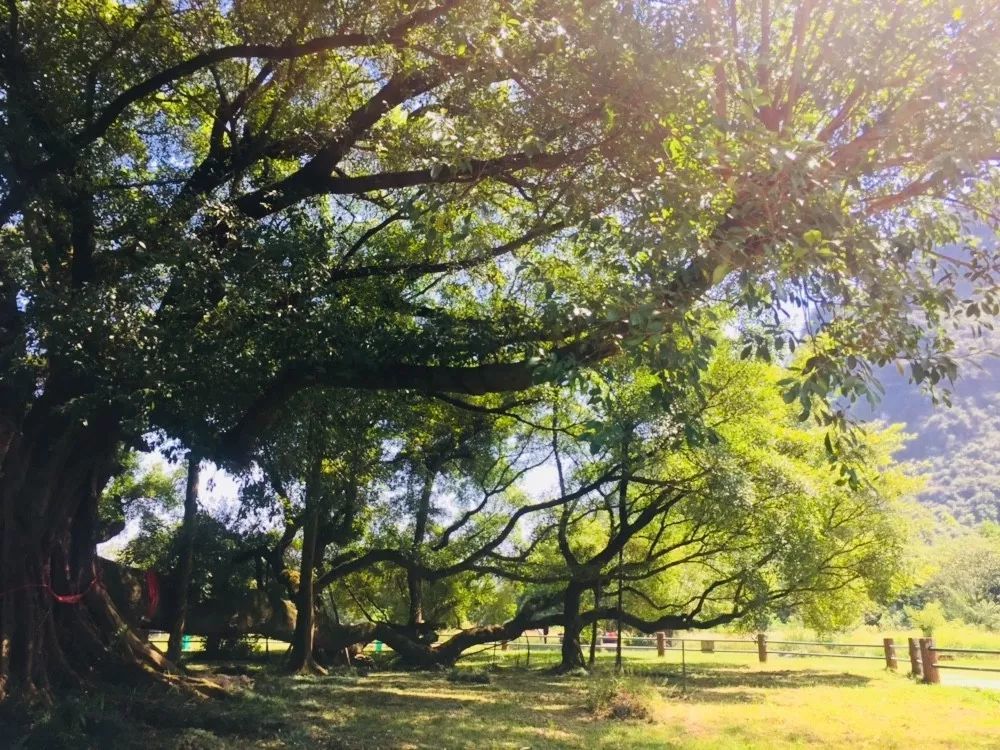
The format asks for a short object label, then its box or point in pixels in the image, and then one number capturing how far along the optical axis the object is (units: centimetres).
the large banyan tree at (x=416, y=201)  477
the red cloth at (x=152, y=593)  1287
